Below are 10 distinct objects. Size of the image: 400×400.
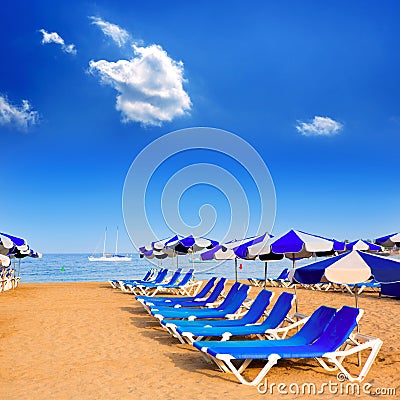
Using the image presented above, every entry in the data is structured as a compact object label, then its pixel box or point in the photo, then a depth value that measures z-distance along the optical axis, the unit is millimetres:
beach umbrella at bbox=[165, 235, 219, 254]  14777
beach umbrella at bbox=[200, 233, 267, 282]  11656
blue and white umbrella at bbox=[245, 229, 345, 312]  7812
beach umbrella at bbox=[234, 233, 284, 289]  8884
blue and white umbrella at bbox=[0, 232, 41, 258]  13984
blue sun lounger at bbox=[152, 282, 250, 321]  8188
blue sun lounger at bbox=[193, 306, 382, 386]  4872
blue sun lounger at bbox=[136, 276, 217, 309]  10227
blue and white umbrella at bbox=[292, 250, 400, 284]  4770
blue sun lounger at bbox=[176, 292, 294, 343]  6320
